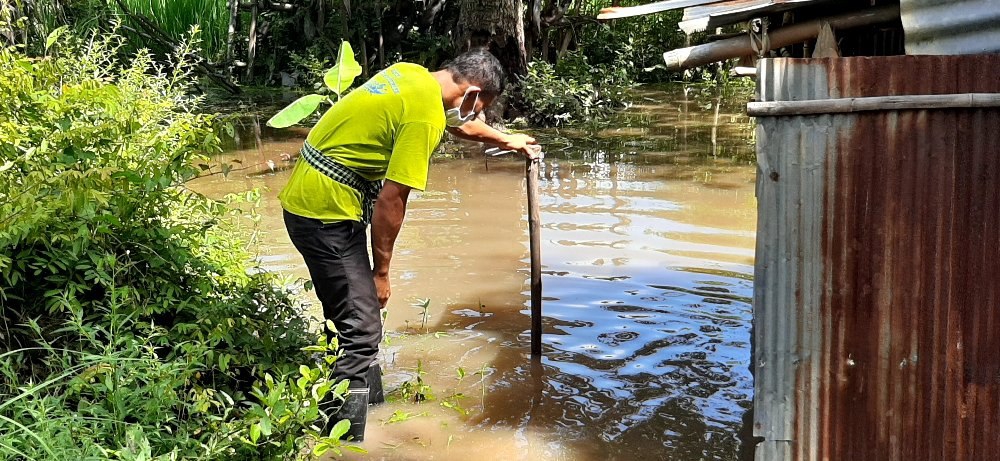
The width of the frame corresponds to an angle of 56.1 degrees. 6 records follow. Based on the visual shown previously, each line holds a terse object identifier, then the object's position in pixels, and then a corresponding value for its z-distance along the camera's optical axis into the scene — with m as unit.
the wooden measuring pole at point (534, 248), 4.85
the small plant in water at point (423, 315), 5.69
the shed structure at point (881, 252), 3.01
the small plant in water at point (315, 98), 4.79
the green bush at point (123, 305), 3.28
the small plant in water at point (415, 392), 4.65
